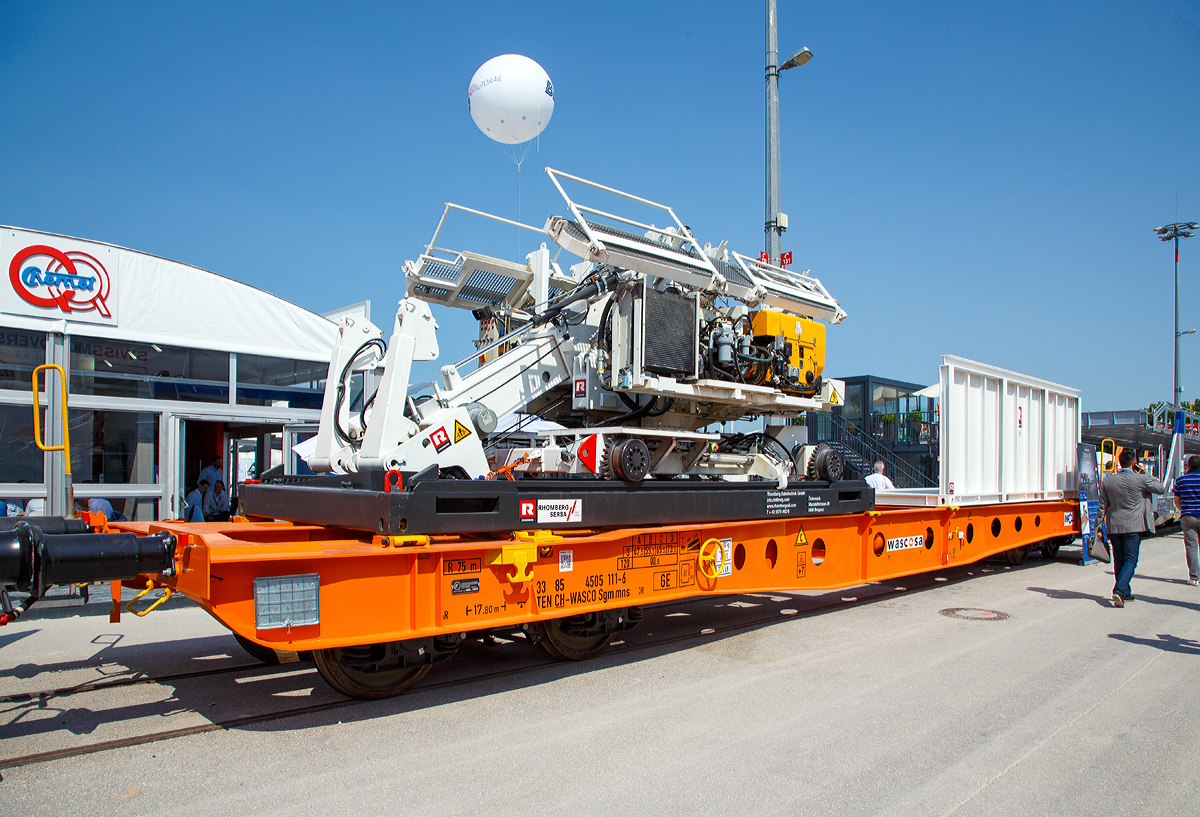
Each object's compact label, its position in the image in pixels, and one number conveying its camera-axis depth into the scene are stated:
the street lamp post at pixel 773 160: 12.36
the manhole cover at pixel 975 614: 8.05
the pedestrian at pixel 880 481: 11.15
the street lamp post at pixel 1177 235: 32.96
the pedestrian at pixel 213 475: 13.22
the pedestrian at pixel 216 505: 13.00
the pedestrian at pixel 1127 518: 8.60
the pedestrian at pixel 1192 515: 10.45
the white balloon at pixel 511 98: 7.70
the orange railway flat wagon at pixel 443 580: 4.24
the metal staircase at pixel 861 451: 15.01
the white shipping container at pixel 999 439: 9.52
